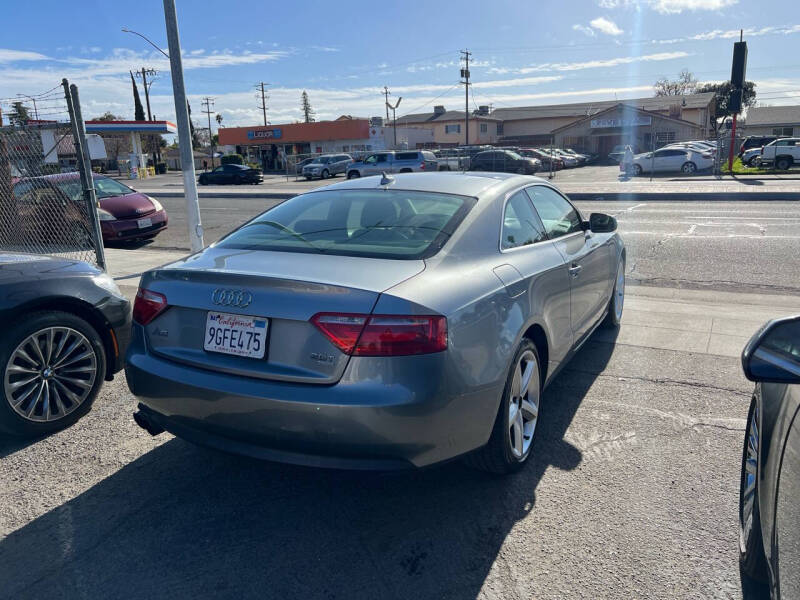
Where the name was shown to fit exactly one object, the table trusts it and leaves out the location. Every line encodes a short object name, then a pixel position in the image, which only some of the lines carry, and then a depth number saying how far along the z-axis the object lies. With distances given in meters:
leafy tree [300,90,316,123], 138.25
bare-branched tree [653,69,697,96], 91.44
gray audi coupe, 2.51
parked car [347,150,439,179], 36.19
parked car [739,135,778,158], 38.95
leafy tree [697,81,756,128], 80.94
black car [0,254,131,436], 3.67
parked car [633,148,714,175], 32.72
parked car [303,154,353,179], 44.25
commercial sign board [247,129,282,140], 64.56
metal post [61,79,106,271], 6.36
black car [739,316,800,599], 1.61
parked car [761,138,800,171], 31.16
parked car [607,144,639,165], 49.03
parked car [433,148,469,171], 38.86
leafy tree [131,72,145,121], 76.06
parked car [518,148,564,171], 43.12
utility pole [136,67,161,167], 71.53
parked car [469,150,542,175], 35.66
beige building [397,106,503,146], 72.62
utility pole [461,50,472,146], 69.17
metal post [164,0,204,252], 8.78
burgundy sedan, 12.16
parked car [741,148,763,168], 34.11
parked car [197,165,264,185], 40.72
